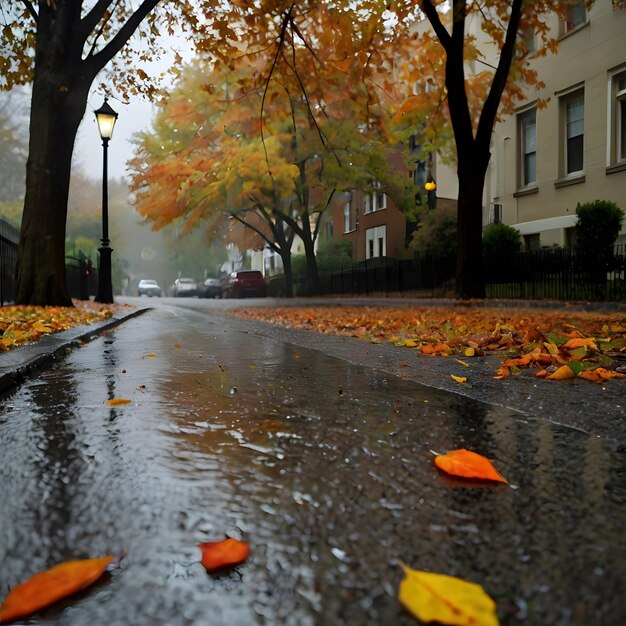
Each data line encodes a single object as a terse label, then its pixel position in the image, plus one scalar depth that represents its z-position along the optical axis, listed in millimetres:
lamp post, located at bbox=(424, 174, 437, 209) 31238
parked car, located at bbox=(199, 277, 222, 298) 45516
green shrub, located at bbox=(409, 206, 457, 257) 23547
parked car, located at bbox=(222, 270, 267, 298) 37500
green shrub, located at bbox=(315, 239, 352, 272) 34938
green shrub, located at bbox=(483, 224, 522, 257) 19594
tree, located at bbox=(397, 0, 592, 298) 13578
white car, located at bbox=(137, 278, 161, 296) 59275
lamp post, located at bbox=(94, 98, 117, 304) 17047
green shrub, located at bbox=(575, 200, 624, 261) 14250
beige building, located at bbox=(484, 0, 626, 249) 16578
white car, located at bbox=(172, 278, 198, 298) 54738
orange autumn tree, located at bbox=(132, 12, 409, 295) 22344
